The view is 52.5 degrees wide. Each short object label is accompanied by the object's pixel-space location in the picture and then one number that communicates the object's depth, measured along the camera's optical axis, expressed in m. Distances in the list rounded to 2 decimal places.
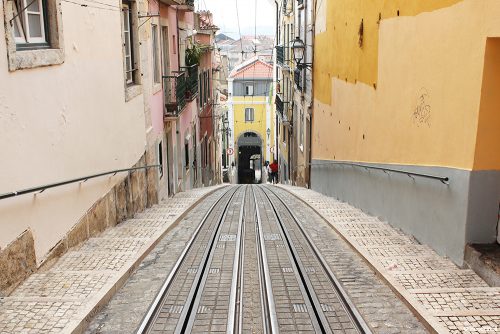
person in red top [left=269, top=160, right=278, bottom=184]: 31.33
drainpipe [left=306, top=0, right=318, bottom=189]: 17.12
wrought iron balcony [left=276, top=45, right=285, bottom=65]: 27.51
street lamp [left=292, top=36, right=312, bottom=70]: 16.52
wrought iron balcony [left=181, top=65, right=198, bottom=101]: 16.86
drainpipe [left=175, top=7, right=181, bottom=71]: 17.32
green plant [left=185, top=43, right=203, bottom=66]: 19.08
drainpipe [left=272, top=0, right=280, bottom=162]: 34.16
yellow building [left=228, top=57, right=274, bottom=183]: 47.16
